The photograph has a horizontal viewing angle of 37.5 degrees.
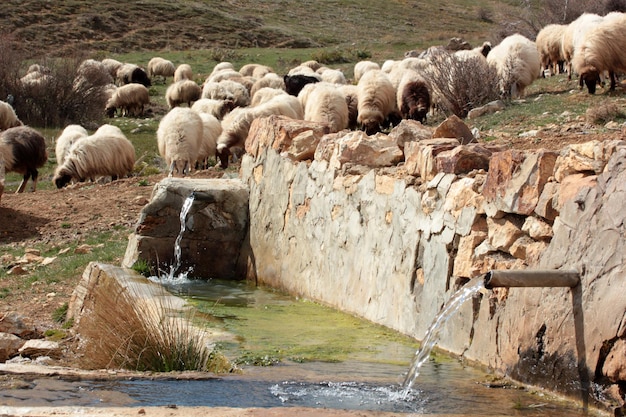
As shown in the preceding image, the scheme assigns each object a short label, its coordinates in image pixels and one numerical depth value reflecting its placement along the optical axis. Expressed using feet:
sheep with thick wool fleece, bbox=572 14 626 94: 54.19
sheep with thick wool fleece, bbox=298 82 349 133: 61.62
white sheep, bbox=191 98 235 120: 84.79
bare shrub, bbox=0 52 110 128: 99.66
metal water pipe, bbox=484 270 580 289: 17.28
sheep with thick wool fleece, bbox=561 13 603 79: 67.62
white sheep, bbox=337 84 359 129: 68.69
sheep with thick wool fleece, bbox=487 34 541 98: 62.13
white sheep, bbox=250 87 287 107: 83.15
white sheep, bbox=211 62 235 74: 134.10
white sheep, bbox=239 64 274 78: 127.24
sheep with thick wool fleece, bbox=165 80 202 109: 110.11
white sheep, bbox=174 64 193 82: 135.03
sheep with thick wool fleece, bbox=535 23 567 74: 85.46
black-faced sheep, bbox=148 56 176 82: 148.05
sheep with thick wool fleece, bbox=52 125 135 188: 63.00
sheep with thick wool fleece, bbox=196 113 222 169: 67.97
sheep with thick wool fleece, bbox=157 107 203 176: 60.70
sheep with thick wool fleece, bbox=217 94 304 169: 66.49
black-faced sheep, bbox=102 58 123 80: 139.95
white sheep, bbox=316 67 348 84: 108.06
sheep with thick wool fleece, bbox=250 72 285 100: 105.19
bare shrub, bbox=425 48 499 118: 59.36
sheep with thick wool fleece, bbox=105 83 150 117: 108.37
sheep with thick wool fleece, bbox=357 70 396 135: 65.62
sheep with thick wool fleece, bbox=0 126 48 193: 63.87
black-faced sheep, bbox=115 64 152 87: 131.34
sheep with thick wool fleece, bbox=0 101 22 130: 84.23
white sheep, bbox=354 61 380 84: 117.91
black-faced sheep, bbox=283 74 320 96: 98.32
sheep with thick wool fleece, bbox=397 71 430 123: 66.28
